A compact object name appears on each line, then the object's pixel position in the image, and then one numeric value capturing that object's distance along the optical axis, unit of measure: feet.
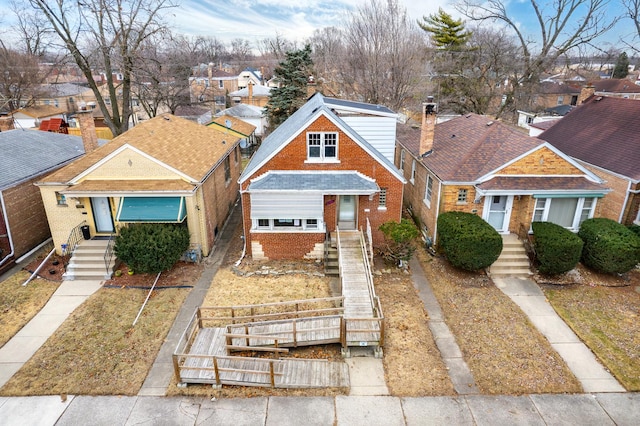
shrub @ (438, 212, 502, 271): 50.65
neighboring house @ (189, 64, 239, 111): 203.00
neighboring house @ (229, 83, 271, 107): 191.62
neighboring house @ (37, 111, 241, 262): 53.42
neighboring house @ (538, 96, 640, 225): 58.75
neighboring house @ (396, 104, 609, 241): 55.62
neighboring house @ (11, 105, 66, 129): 161.89
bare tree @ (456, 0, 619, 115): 118.01
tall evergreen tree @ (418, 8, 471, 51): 151.50
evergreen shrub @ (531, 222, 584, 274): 50.70
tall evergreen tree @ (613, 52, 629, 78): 282.93
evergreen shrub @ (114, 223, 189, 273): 50.67
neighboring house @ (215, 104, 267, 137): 147.33
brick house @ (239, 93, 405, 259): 54.49
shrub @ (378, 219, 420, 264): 54.29
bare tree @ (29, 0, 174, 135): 85.05
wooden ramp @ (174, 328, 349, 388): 34.57
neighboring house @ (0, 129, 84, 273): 56.42
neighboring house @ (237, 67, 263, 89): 268.25
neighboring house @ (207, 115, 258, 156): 98.37
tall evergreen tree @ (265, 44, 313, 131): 134.72
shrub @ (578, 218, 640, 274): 50.75
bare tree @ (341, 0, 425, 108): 110.83
